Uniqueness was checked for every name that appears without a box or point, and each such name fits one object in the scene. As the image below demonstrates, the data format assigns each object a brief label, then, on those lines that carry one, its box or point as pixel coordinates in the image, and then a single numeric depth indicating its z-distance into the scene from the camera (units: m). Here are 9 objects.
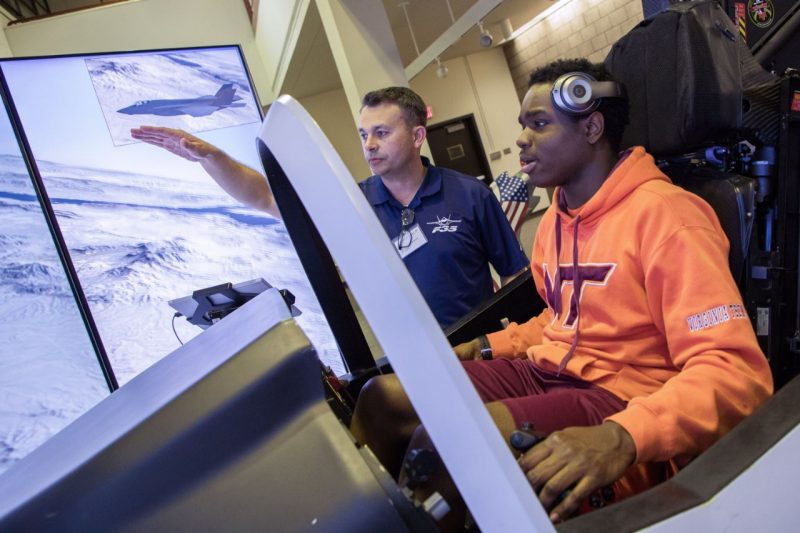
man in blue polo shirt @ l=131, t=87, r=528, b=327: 1.75
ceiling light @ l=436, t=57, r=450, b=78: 6.18
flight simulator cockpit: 0.41
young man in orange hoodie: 0.74
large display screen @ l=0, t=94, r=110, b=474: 2.08
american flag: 2.38
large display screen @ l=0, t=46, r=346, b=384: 2.26
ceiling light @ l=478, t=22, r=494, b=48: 5.06
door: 8.84
